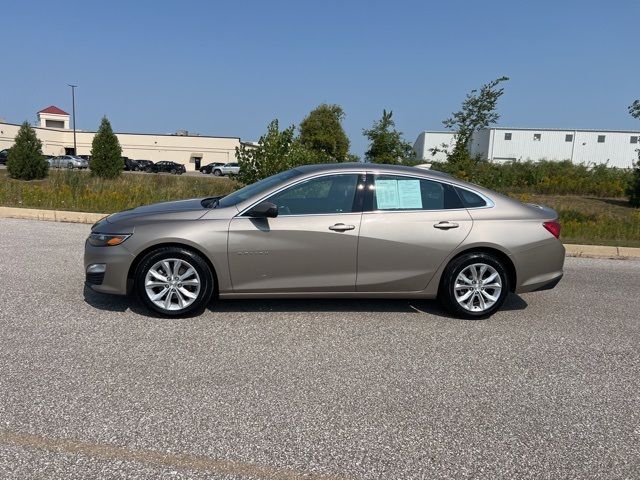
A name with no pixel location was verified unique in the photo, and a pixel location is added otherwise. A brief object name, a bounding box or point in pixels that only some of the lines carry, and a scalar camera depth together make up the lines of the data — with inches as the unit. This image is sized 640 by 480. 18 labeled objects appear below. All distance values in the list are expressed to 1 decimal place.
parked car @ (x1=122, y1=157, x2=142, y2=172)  2207.9
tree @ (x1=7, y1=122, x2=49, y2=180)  998.4
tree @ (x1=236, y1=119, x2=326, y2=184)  517.3
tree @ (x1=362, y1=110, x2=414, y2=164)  738.2
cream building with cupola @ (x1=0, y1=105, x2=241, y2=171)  2822.3
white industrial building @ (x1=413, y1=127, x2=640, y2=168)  2460.6
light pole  2296.1
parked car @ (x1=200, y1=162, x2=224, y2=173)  2347.2
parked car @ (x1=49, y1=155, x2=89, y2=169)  1861.7
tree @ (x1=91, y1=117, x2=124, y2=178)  1157.1
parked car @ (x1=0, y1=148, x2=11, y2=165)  1948.8
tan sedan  187.2
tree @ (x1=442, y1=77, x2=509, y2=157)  839.7
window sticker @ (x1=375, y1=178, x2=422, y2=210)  199.5
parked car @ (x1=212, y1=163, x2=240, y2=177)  2249.5
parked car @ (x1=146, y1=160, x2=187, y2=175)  2251.5
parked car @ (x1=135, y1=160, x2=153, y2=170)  2307.3
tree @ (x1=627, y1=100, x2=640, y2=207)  756.3
